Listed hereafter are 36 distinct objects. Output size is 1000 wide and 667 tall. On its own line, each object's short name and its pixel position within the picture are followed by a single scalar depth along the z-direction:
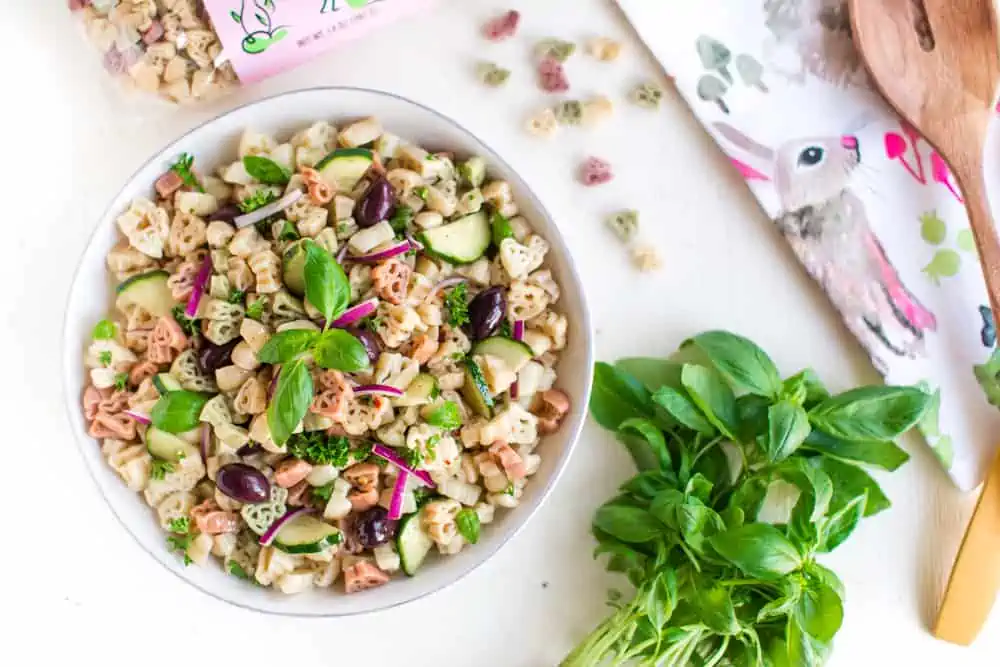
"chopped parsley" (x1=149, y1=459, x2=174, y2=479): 0.95
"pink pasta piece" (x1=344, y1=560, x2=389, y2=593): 0.96
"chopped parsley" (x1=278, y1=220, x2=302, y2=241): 0.95
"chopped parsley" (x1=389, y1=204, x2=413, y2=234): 0.96
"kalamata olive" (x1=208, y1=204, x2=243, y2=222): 0.96
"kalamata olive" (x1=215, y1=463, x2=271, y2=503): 0.93
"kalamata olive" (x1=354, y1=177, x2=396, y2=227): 0.95
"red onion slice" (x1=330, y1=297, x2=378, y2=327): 0.94
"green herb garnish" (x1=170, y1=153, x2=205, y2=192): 0.97
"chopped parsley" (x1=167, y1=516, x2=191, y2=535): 0.95
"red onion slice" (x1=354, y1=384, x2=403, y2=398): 0.93
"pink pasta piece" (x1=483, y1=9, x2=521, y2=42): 1.02
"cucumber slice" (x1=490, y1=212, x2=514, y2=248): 0.97
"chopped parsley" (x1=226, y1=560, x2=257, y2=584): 0.96
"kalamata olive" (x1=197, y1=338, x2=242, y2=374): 0.95
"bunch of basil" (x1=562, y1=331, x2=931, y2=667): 0.96
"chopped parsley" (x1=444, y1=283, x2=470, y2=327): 0.96
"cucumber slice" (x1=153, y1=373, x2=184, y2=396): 0.95
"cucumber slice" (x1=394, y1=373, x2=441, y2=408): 0.94
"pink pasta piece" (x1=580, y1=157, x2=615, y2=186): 1.02
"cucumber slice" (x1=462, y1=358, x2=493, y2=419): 0.95
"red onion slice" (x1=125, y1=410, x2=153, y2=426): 0.95
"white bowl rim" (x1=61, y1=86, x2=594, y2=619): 0.95
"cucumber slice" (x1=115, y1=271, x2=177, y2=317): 0.96
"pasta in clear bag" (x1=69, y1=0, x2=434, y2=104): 0.97
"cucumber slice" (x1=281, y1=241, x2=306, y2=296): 0.94
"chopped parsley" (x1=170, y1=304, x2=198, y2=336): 0.96
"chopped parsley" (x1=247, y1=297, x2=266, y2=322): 0.94
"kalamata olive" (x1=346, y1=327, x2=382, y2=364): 0.93
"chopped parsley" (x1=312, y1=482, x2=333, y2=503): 0.95
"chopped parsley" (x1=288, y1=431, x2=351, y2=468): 0.94
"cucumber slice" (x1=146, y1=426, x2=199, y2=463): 0.95
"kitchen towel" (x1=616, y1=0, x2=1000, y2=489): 1.03
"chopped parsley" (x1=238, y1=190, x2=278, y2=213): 0.96
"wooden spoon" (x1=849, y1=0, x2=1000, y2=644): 1.01
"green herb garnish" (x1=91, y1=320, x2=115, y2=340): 0.96
